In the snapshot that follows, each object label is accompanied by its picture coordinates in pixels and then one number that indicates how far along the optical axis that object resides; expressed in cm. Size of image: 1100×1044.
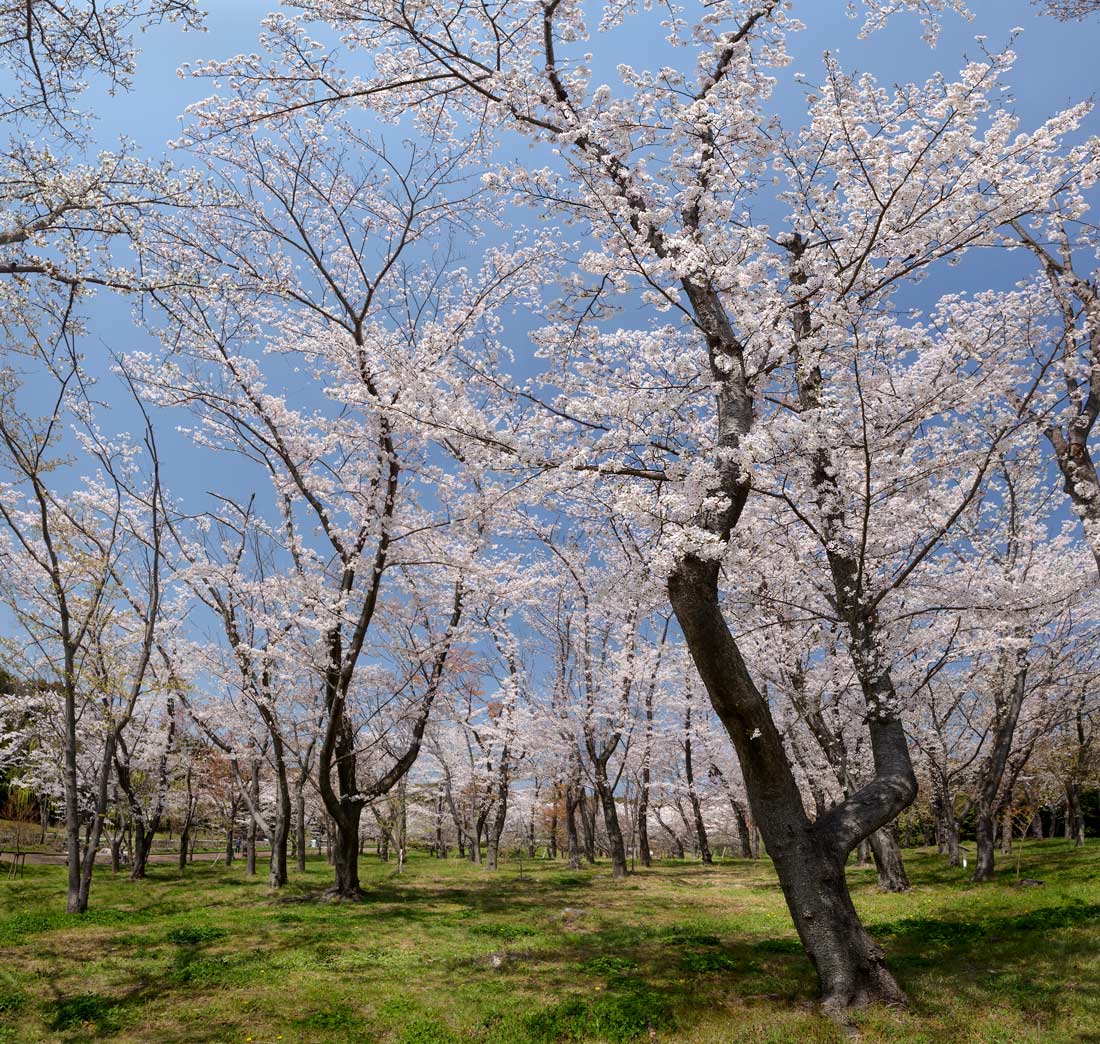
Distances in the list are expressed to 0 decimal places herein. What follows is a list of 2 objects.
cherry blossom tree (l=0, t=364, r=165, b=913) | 1009
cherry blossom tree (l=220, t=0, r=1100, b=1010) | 557
